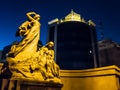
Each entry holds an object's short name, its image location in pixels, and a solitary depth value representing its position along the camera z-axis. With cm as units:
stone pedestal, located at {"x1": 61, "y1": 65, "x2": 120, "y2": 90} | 919
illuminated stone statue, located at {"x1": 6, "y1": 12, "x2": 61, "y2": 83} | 658
